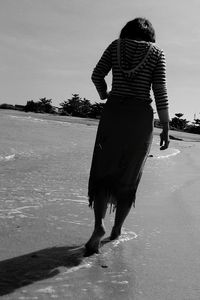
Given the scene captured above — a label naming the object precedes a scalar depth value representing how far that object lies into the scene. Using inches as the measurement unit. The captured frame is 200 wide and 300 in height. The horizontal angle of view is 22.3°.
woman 130.6
